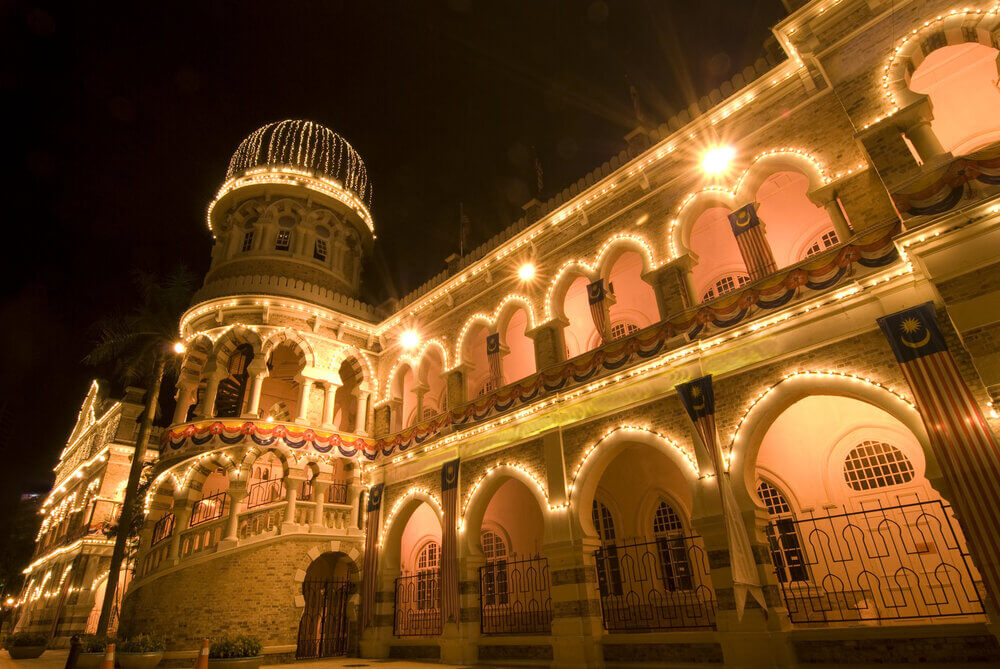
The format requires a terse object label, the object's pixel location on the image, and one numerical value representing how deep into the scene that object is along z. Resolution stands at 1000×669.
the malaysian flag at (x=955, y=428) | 7.34
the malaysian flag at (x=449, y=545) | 14.35
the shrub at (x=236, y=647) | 11.48
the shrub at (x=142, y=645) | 12.95
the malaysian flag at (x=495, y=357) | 16.41
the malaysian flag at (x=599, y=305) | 13.93
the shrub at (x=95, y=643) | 13.34
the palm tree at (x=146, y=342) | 17.73
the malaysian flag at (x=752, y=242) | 11.38
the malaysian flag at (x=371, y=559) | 16.88
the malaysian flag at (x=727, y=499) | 9.19
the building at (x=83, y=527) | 25.19
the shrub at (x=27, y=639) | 17.98
